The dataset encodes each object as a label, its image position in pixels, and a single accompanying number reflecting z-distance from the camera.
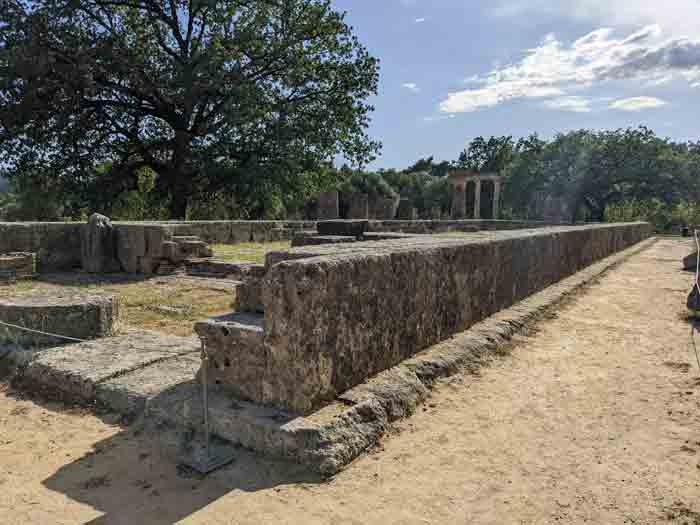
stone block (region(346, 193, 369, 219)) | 31.08
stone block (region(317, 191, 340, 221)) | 27.03
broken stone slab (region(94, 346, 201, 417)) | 3.03
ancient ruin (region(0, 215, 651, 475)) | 2.65
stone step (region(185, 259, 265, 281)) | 8.54
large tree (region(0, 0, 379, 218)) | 14.88
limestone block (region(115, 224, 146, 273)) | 8.84
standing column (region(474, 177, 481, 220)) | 37.62
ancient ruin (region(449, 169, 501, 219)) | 36.28
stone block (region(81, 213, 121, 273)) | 8.75
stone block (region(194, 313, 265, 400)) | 2.80
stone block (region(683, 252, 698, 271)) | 11.51
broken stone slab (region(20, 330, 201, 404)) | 3.31
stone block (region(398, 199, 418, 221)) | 37.47
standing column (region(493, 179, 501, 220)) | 36.12
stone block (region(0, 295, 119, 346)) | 4.07
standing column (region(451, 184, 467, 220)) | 36.06
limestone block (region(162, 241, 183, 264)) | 8.77
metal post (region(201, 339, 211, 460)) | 2.48
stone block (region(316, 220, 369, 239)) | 12.08
